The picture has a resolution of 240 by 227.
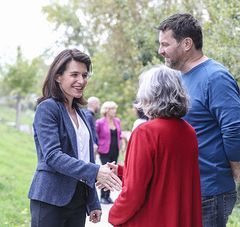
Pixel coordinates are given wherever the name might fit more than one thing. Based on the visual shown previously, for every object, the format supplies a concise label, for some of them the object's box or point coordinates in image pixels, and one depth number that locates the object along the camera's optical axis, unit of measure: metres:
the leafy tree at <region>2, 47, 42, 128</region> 30.25
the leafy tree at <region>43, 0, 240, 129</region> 7.27
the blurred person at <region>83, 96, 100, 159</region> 8.91
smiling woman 3.10
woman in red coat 2.75
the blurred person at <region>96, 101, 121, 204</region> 9.36
